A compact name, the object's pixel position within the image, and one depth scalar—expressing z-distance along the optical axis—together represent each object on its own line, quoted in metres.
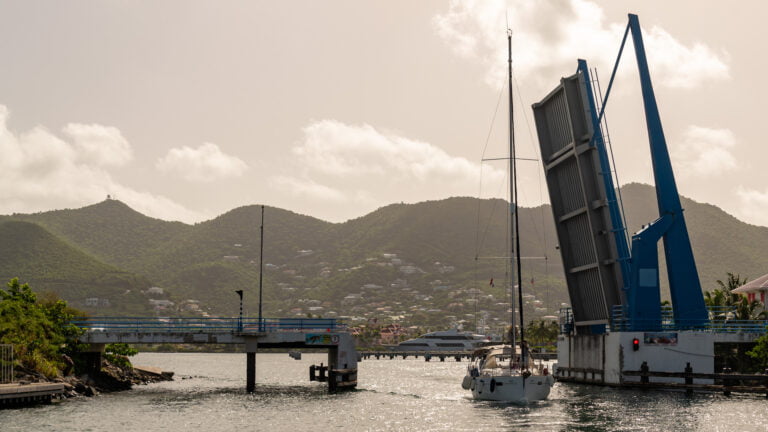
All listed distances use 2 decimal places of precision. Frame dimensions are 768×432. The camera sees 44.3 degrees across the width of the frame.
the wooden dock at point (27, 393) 40.91
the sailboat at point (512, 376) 44.94
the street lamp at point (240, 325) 54.56
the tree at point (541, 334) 175.12
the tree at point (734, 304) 65.44
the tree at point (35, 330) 48.16
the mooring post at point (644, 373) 52.47
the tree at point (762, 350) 52.91
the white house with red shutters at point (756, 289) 74.94
